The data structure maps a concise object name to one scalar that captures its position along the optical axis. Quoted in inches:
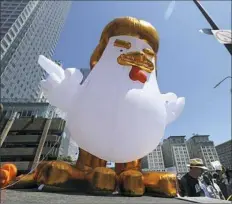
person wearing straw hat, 108.0
